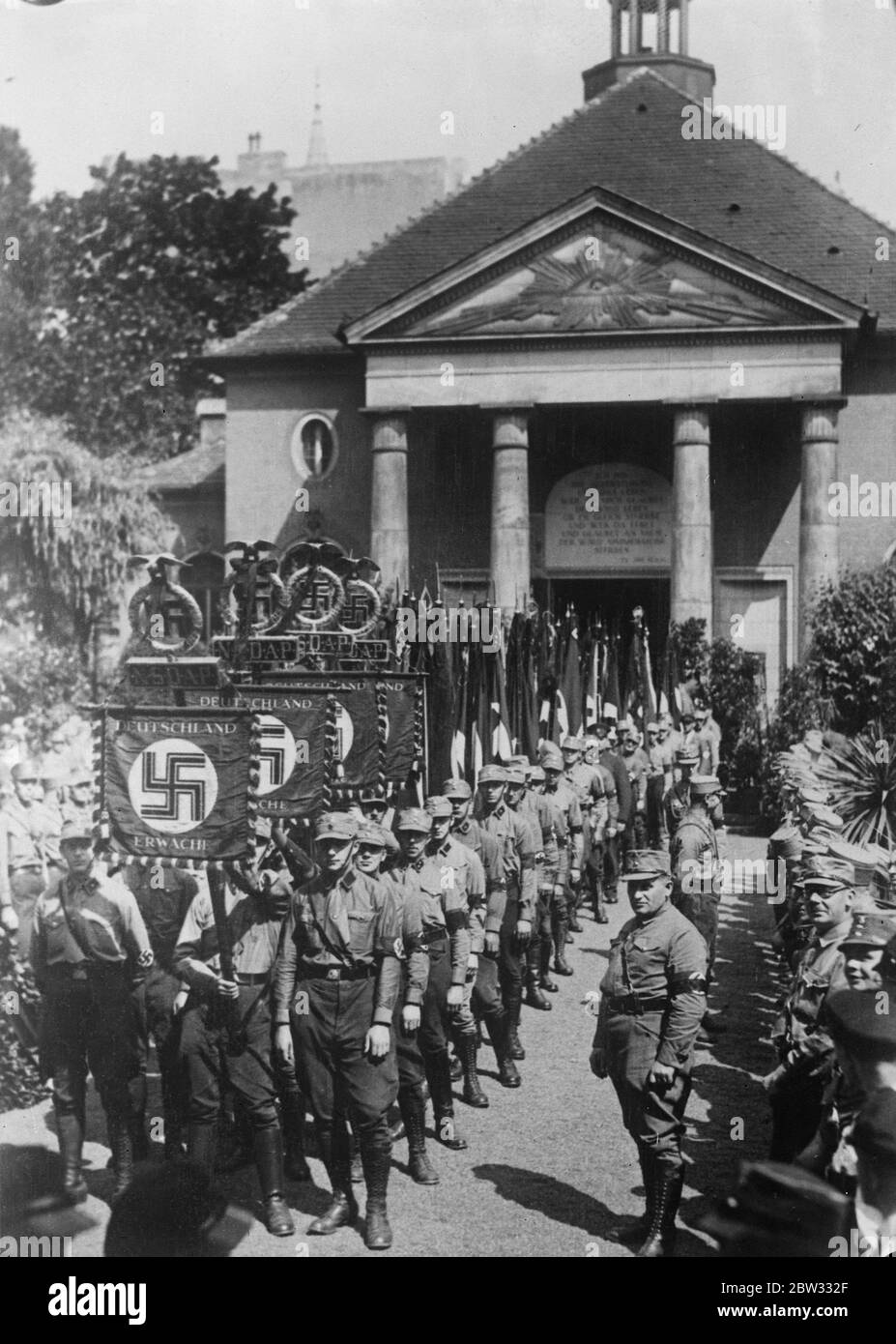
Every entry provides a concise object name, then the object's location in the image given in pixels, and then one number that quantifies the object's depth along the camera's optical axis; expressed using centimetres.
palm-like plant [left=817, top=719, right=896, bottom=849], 1264
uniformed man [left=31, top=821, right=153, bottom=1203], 873
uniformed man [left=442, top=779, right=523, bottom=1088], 1098
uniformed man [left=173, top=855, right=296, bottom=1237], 838
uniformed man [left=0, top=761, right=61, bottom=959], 1051
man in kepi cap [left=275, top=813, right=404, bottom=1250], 820
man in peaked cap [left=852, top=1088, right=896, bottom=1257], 673
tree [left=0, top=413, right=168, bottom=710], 2330
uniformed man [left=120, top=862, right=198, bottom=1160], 864
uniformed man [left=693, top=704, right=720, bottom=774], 2067
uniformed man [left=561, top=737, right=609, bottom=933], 1611
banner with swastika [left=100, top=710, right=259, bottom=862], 869
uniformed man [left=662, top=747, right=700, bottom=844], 1423
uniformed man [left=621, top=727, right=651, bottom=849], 1894
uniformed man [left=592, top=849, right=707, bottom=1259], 786
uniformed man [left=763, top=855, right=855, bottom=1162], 798
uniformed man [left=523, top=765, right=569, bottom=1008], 1326
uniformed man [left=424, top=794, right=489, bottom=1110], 1016
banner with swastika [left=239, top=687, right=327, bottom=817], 994
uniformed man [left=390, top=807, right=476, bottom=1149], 957
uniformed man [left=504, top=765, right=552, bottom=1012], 1241
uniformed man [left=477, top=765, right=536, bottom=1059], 1156
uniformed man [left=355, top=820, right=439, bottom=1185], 859
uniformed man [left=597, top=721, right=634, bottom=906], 1783
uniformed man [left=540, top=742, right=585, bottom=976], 1439
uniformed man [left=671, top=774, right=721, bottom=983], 1239
